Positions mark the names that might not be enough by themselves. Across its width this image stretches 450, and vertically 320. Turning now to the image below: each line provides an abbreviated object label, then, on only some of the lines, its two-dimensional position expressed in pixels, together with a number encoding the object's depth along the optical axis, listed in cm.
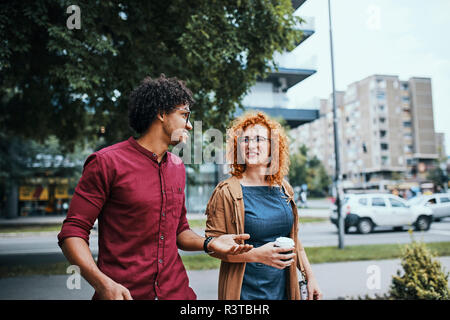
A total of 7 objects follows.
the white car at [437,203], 1238
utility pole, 880
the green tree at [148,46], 436
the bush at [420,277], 358
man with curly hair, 141
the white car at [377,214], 1181
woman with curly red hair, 192
